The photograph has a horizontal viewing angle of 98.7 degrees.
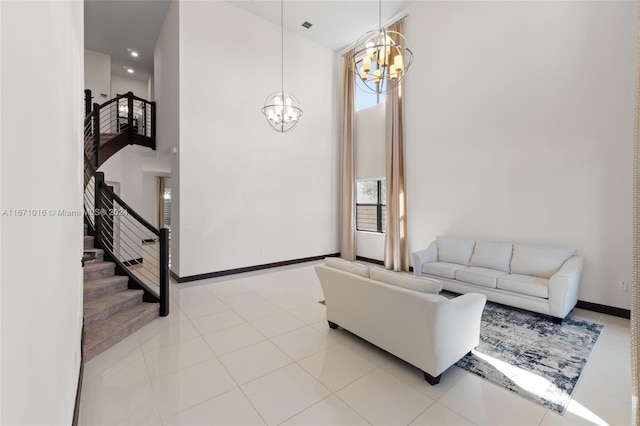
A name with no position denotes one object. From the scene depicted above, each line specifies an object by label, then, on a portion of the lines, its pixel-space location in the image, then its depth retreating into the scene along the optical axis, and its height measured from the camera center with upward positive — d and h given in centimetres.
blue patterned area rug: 228 -144
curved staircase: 294 -105
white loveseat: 224 -94
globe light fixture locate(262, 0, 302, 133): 509 +196
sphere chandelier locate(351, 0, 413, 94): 347 +194
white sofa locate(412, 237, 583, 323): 350 -91
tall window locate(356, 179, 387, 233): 696 +17
